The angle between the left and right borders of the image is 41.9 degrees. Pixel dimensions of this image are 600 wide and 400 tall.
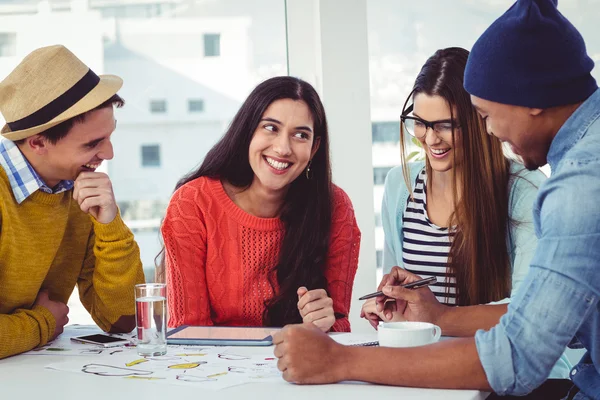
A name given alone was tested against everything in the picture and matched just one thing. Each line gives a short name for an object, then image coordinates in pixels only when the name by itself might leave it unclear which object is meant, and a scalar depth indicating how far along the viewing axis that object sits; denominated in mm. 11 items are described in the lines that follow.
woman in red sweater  2451
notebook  1861
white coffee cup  1646
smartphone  1958
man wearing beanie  1362
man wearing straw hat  1995
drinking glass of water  1814
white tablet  1902
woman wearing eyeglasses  2354
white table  1442
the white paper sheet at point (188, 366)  1583
